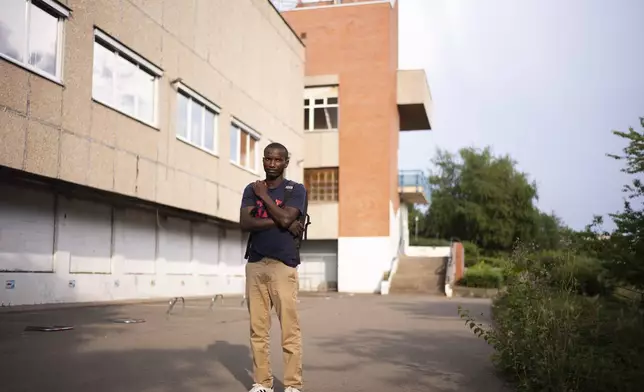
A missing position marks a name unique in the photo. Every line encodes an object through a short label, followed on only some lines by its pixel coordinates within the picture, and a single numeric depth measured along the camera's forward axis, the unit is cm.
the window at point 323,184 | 3628
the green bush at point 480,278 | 2945
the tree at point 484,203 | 4997
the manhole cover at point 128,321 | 1090
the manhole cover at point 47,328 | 895
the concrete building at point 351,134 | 3503
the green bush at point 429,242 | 5100
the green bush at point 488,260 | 3954
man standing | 491
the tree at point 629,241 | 589
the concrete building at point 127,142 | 1315
